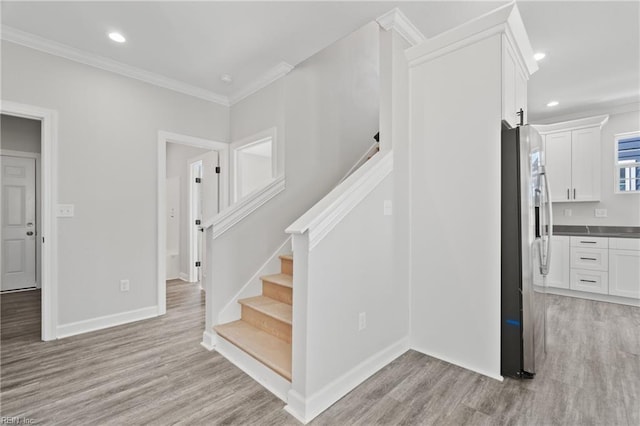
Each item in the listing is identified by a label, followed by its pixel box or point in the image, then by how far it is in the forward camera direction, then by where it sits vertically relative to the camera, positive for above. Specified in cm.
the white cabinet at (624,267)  370 -67
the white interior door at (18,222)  458 -14
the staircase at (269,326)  208 -93
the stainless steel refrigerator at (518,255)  200 -28
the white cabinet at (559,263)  422 -70
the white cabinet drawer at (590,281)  391 -90
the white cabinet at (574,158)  432 +81
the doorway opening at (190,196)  406 +26
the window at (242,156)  345 +73
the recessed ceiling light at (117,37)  261 +153
